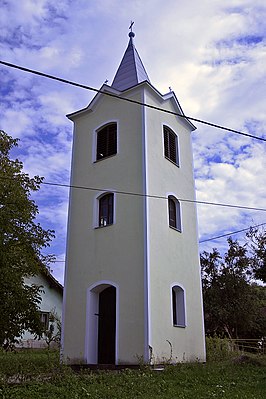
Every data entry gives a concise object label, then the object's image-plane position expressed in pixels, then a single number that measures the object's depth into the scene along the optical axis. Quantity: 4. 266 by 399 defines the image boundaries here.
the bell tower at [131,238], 13.44
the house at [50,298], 28.47
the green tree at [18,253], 10.20
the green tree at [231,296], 23.78
